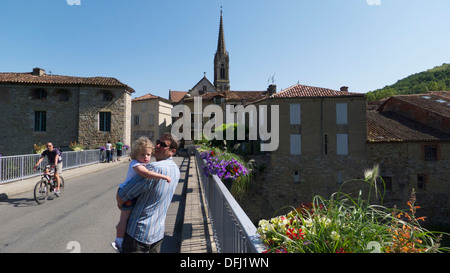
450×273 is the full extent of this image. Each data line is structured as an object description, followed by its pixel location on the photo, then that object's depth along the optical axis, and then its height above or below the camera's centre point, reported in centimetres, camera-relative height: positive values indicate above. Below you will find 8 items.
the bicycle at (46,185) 697 -131
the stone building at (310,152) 2359 -110
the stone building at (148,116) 3984 +439
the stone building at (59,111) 2512 +339
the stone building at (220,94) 4097 +996
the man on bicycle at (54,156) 724 -44
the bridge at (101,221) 252 -176
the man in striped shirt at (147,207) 216 -63
